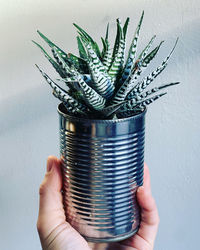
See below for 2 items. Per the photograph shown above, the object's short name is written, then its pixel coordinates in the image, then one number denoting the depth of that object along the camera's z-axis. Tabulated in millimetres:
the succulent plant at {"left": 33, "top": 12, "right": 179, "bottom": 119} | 578
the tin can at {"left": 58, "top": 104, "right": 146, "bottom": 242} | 602
